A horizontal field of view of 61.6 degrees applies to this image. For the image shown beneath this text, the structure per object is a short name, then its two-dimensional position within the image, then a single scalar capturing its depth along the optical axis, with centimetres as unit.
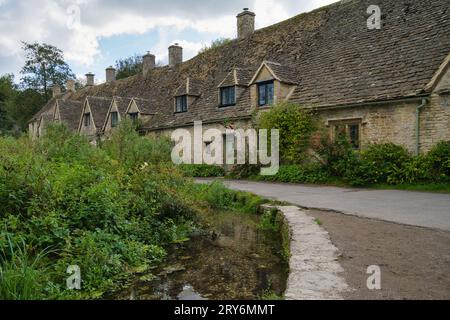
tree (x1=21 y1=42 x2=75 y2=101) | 5094
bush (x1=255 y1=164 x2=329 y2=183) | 1548
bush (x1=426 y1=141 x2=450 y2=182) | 1259
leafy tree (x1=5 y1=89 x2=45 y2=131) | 5259
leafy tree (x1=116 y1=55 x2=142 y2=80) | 5556
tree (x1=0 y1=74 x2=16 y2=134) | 3209
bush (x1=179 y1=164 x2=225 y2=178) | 2092
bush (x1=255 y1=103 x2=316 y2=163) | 1702
